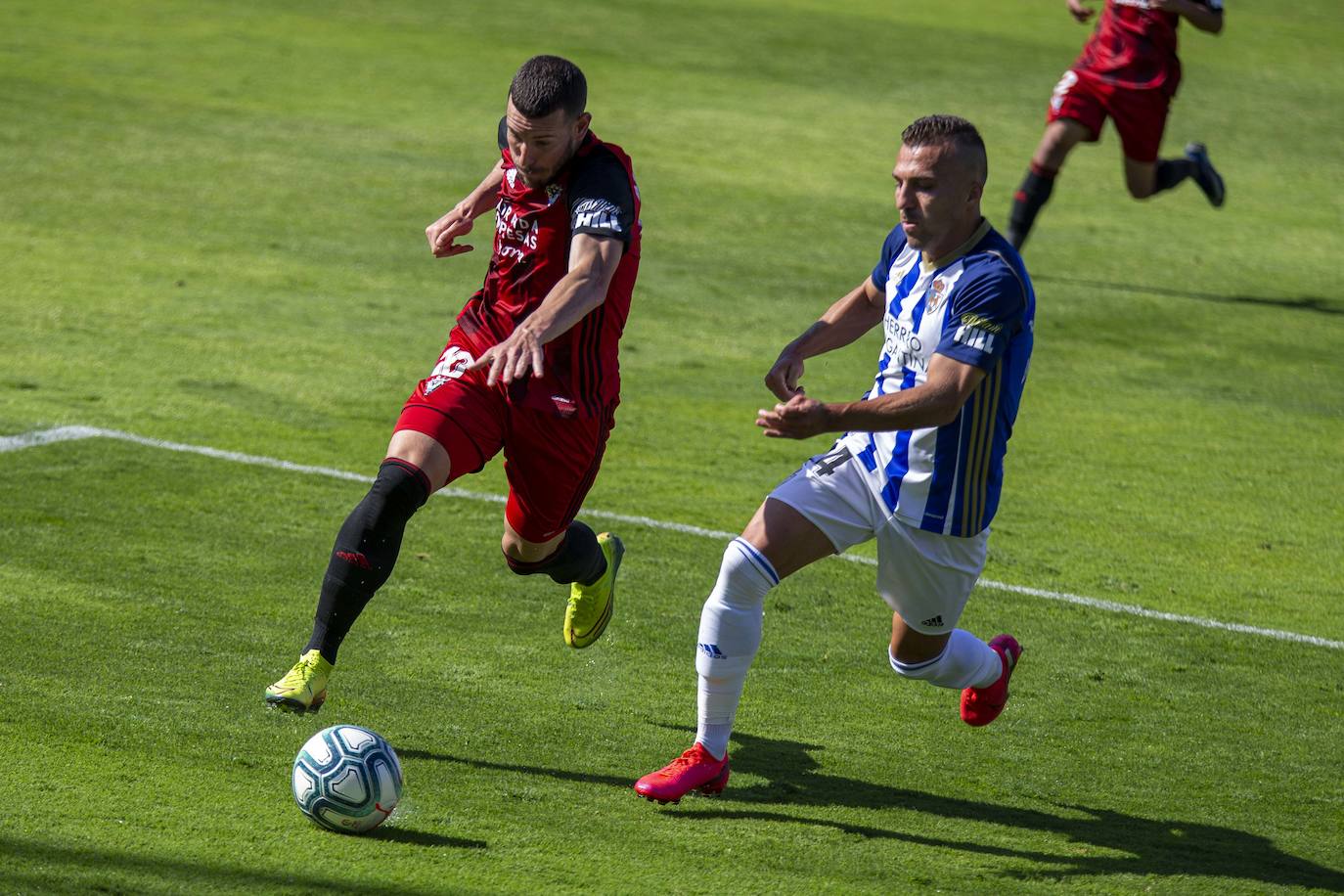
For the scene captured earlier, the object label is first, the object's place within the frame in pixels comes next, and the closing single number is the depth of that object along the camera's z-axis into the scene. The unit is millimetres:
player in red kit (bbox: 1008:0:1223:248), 25625
